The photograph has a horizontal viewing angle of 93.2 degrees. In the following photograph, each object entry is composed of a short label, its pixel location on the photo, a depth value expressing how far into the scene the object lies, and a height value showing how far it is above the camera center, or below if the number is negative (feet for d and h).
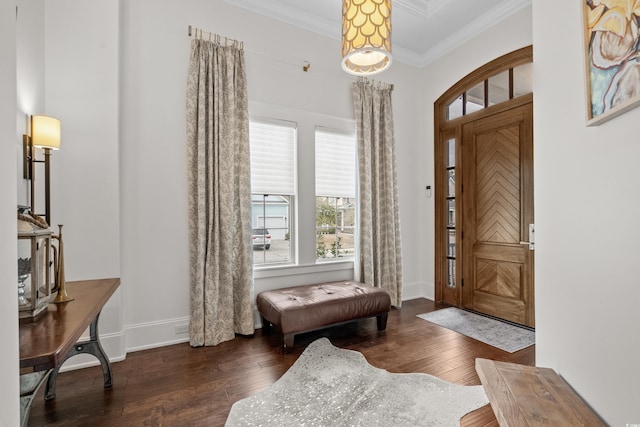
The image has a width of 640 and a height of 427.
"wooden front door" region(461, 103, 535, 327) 10.77 +0.00
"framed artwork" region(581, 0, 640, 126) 2.57 +1.47
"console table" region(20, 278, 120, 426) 3.51 -1.57
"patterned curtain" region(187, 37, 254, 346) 9.43 +0.70
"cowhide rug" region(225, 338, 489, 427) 5.84 -3.96
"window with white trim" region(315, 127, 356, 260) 12.37 +0.92
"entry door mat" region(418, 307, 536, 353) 9.44 -4.02
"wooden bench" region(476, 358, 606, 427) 3.03 -2.07
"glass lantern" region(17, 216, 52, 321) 4.62 -0.91
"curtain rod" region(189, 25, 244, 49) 9.76 +5.93
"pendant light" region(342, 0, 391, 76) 6.29 +3.95
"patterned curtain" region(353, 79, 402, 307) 12.49 +1.04
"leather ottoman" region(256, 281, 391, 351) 8.95 -2.88
